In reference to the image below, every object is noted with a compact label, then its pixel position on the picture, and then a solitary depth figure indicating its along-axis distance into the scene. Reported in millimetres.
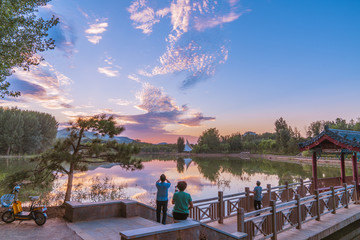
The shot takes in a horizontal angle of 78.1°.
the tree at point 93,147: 10764
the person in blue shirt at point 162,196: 6543
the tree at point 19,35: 7684
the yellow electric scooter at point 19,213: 6492
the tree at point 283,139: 72125
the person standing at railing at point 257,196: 9202
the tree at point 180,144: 106512
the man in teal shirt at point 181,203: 5176
